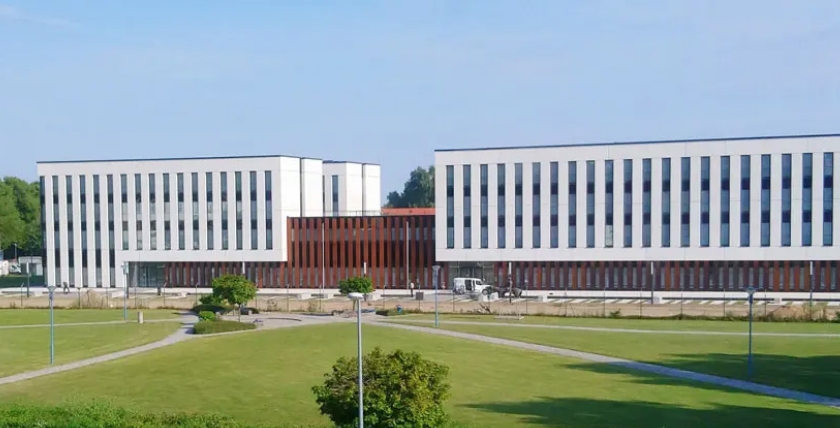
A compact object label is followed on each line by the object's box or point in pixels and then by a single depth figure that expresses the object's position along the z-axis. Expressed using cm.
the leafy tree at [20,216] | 14375
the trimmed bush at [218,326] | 5822
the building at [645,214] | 8206
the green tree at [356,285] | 7175
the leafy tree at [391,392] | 2406
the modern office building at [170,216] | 9594
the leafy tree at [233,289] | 6469
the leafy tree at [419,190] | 17188
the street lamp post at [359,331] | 2280
